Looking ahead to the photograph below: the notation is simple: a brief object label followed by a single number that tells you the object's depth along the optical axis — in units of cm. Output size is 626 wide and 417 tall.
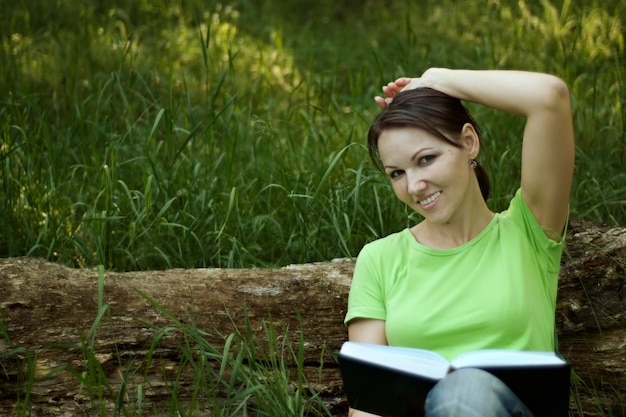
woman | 225
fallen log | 262
